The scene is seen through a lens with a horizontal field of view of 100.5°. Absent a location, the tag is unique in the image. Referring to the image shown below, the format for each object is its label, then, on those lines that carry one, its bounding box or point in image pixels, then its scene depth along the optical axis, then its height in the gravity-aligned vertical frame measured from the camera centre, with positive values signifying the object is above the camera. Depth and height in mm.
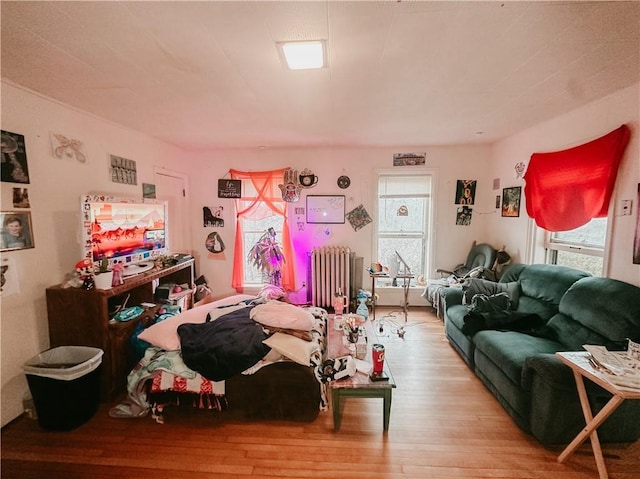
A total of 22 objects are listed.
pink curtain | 4145 +140
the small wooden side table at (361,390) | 1768 -1168
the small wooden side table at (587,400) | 1364 -1014
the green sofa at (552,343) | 1662 -1026
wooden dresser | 2088 -868
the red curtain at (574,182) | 2164 +309
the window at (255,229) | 4309 -215
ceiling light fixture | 1556 +994
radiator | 4004 -861
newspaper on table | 1358 -840
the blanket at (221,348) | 1840 -936
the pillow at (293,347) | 1870 -944
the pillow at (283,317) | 2057 -798
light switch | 2074 +56
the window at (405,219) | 4148 -60
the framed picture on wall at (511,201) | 3328 +182
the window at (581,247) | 2393 -319
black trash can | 1793 -1201
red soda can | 1830 -988
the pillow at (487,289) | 2797 -800
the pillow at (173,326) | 1985 -888
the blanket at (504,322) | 2383 -979
